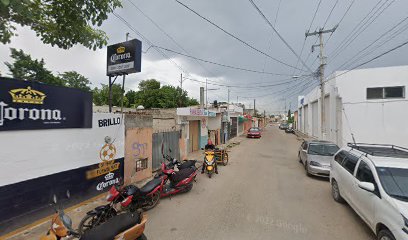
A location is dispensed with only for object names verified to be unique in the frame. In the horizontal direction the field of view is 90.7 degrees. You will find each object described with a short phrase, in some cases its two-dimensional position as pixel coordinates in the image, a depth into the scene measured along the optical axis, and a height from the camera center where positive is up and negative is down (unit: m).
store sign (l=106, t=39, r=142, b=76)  6.43 +2.07
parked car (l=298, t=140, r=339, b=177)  8.13 -1.52
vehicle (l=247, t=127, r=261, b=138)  27.08 -1.60
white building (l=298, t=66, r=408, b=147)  13.94 +1.19
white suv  3.27 -1.32
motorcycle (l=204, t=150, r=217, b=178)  8.41 -1.78
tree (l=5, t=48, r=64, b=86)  21.22 +5.75
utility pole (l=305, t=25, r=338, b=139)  15.31 +4.23
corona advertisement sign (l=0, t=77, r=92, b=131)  4.01 +0.33
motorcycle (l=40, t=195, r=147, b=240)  2.93 -1.70
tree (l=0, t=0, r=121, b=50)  3.59 +1.90
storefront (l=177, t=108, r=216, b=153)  11.73 -0.37
